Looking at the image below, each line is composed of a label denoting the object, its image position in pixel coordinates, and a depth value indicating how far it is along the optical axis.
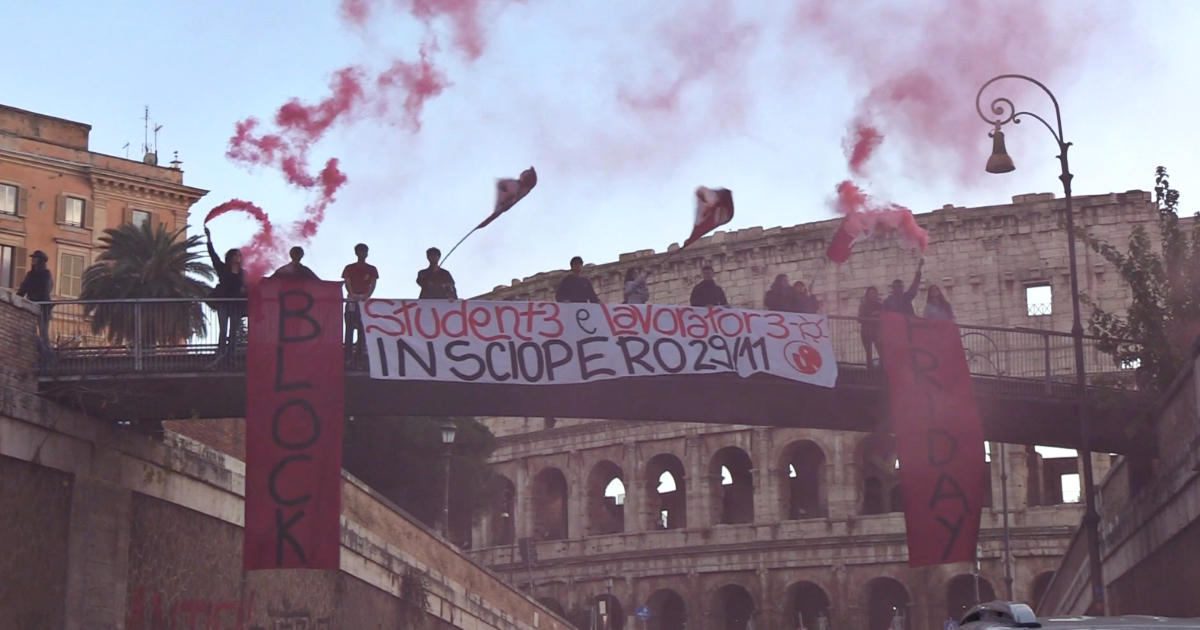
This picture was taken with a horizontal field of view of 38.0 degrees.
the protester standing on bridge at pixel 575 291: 25.16
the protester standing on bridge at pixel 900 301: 26.41
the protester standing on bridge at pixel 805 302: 26.36
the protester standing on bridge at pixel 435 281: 24.53
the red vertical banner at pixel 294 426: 23.17
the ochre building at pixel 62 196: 65.88
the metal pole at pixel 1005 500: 55.71
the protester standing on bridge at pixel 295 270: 23.64
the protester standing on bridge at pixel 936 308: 26.89
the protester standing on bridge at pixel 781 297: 26.33
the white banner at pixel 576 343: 23.80
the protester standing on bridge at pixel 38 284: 24.33
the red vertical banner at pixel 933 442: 25.69
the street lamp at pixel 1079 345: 27.31
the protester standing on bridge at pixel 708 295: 25.75
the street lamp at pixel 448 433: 41.00
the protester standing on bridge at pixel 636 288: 26.17
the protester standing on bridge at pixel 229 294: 23.89
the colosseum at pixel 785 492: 66.62
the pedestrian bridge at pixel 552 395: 23.77
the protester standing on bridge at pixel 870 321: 25.91
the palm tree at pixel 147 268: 50.59
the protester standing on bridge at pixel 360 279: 23.92
